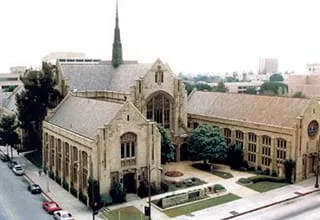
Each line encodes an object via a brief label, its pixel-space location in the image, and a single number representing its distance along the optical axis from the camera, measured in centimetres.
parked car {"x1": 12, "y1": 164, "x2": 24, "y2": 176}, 6116
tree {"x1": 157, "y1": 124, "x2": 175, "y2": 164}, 5722
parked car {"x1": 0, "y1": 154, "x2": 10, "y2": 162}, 7050
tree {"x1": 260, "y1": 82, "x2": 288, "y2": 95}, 15988
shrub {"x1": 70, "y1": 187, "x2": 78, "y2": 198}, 5034
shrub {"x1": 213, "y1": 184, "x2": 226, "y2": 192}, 5172
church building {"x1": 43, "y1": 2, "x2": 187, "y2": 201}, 4741
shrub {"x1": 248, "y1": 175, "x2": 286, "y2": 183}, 5694
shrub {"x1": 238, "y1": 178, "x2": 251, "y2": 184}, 5581
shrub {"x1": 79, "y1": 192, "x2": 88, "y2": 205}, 4772
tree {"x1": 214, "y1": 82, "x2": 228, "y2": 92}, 15875
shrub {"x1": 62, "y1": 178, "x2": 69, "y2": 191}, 5333
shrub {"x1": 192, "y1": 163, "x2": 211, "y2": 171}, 6333
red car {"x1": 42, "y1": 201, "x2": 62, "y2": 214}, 4472
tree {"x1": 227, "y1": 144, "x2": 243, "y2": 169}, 6431
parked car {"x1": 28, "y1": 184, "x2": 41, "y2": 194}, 5200
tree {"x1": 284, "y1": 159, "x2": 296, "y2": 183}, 5684
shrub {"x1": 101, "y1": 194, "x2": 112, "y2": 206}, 4597
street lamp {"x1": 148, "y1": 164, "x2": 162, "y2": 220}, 4985
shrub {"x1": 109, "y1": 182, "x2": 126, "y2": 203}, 4681
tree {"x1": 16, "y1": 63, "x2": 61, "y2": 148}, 6969
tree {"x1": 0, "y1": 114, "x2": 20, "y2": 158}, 7275
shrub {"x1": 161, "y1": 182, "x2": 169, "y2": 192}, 5194
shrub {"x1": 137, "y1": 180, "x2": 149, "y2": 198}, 4922
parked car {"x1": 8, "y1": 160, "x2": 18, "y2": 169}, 6543
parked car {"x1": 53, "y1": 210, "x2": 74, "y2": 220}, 4134
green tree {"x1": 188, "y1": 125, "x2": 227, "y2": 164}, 6081
